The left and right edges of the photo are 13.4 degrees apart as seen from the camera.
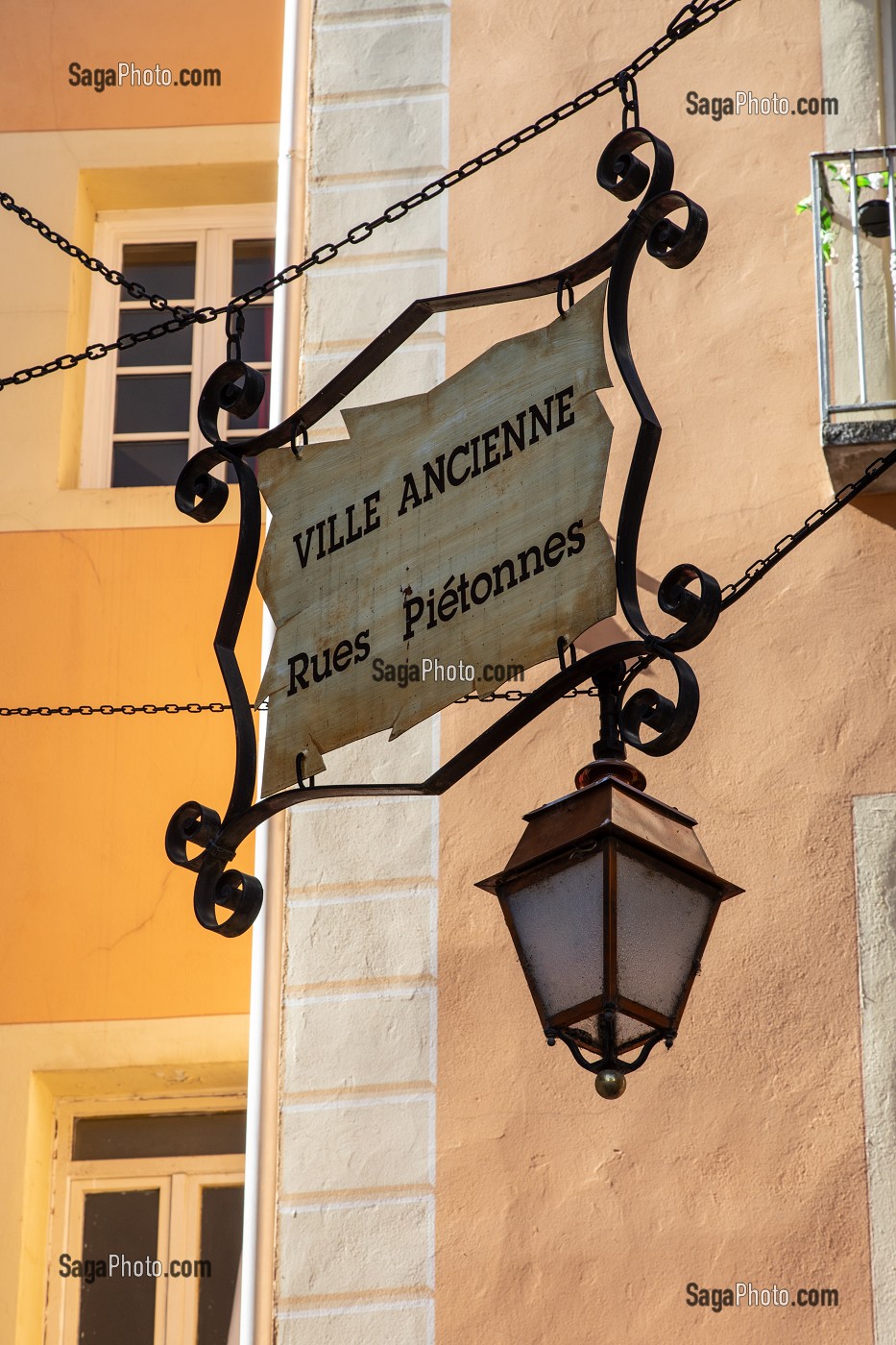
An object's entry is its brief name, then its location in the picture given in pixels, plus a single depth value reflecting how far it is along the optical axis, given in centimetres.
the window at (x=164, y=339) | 1454
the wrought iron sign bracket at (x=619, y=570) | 775
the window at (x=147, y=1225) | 1190
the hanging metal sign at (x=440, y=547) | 795
